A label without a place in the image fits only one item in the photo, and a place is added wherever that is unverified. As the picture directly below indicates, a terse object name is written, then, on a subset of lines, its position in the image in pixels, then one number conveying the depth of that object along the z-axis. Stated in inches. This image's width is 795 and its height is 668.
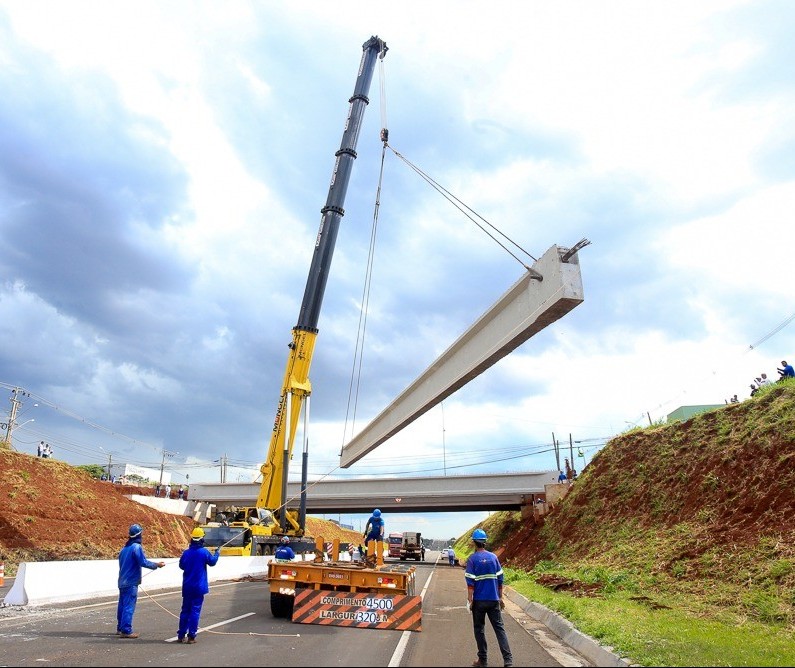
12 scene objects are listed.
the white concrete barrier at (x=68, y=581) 462.0
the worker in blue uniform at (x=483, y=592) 287.7
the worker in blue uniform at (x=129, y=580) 337.1
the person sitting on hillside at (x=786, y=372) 780.6
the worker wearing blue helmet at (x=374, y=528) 472.4
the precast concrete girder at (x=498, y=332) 391.5
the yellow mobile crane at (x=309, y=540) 371.6
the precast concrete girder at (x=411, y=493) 1578.5
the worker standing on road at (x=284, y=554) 524.4
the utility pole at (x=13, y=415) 1661.4
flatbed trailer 366.9
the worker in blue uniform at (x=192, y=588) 317.7
